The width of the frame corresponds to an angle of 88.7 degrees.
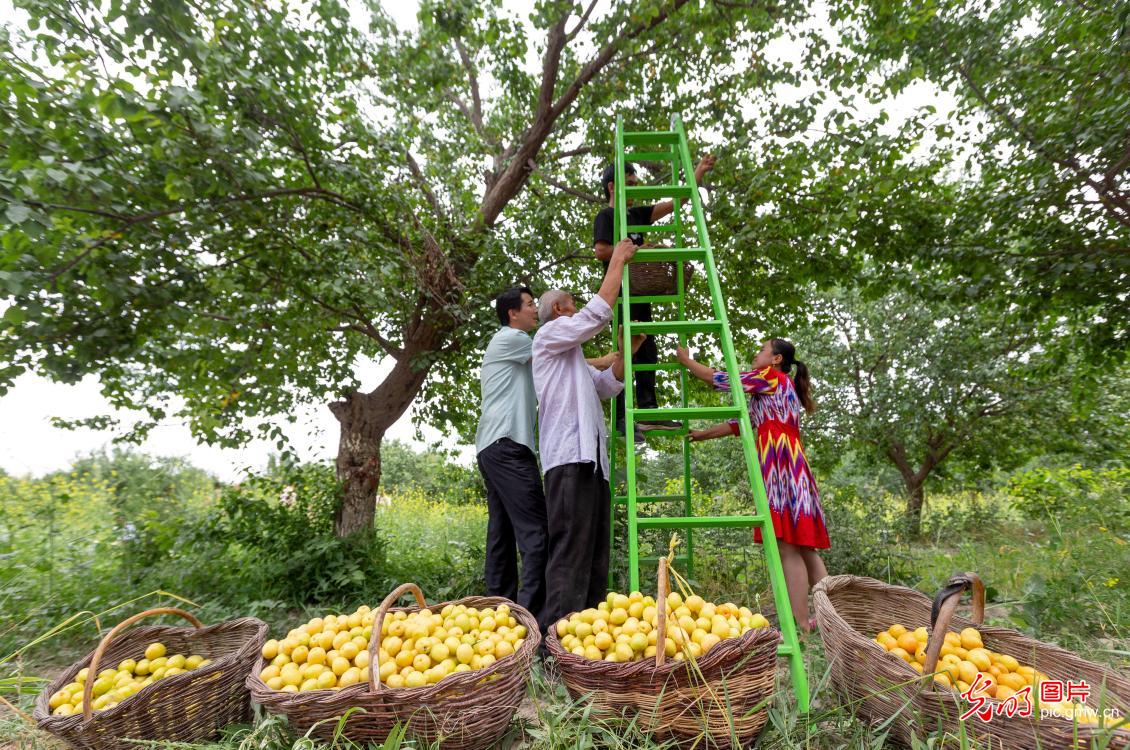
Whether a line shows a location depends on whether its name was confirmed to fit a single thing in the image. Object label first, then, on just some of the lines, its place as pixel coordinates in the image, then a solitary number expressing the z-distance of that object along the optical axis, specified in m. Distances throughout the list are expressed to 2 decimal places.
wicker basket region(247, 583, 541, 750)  1.98
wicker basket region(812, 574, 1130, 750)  1.82
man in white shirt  3.13
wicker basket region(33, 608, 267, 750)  2.07
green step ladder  2.45
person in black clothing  4.09
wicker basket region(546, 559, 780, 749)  1.93
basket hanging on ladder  3.84
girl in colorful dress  3.66
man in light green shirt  3.55
